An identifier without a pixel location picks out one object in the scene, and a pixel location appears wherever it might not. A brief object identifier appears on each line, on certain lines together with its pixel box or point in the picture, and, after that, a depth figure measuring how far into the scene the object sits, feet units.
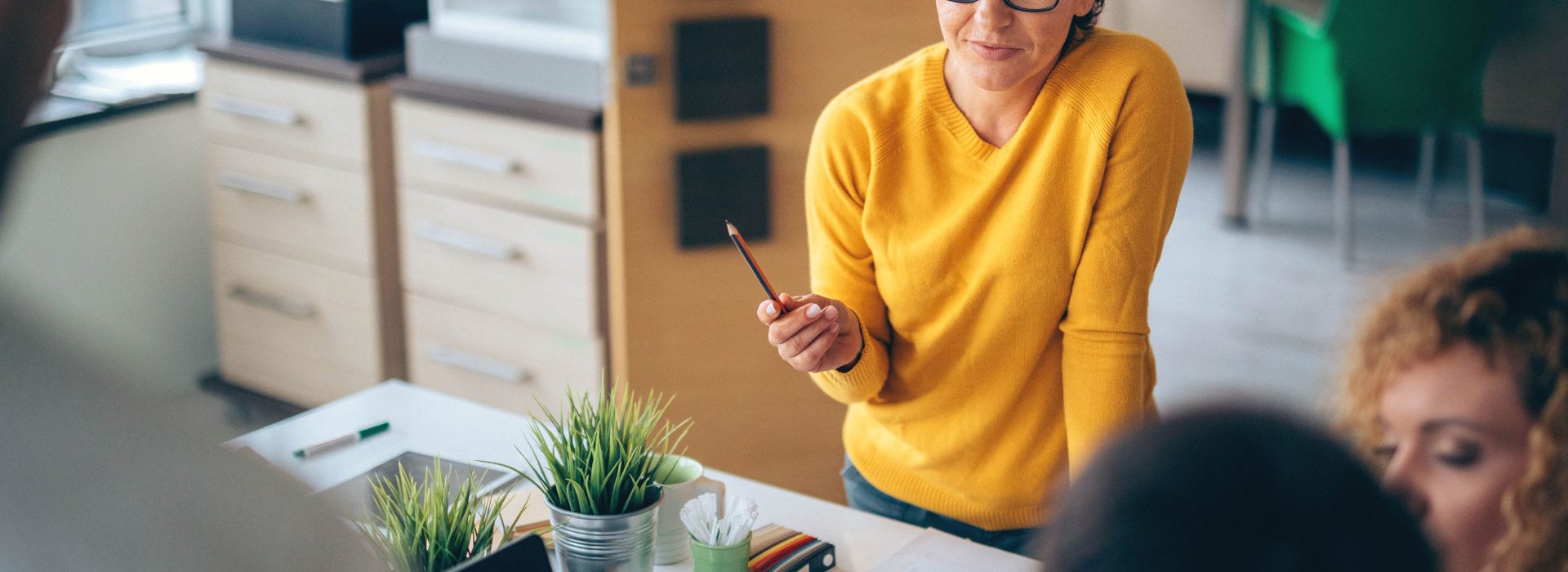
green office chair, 12.52
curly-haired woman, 3.19
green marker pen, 5.16
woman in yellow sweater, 4.52
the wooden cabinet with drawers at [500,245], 8.71
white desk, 4.67
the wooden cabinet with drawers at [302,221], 9.78
